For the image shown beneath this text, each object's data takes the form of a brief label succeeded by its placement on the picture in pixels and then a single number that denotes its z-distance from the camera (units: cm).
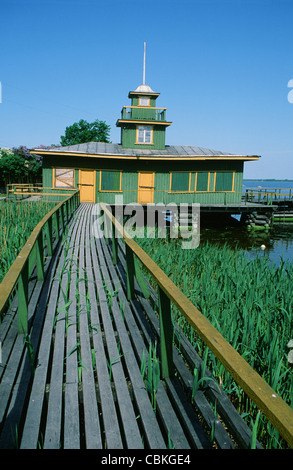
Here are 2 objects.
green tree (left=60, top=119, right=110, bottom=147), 6150
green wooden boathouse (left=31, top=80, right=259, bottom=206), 2267
